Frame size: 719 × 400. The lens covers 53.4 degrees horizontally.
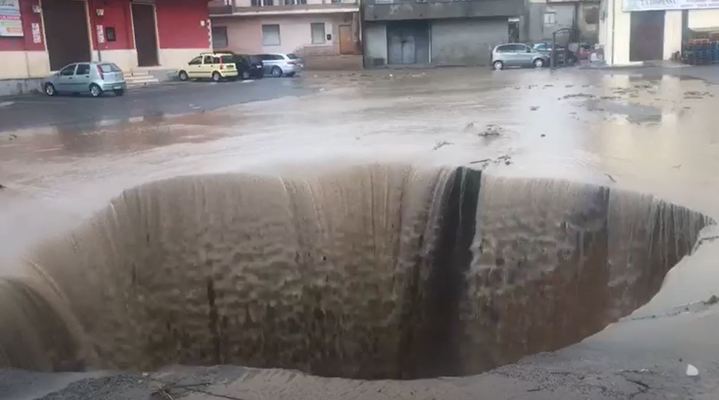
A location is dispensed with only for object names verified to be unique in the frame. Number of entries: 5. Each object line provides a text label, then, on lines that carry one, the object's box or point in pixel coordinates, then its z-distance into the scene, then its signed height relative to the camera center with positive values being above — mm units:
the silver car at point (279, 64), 42969 -550
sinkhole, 8070 -2611
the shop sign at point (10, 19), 28094 +1878
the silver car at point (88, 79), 28078 -611
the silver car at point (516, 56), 42844 -673
